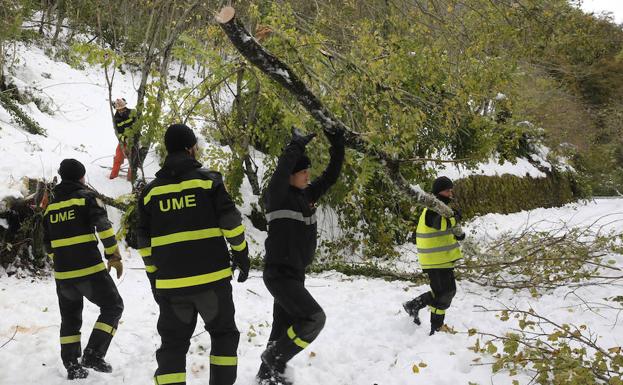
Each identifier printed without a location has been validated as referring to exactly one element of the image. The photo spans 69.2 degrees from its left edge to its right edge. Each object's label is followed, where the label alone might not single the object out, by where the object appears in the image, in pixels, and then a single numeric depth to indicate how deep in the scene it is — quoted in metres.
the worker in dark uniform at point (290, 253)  3.35
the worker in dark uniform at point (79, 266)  3.72
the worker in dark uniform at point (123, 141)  7.77
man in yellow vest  4.71
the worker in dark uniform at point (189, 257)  2.88
